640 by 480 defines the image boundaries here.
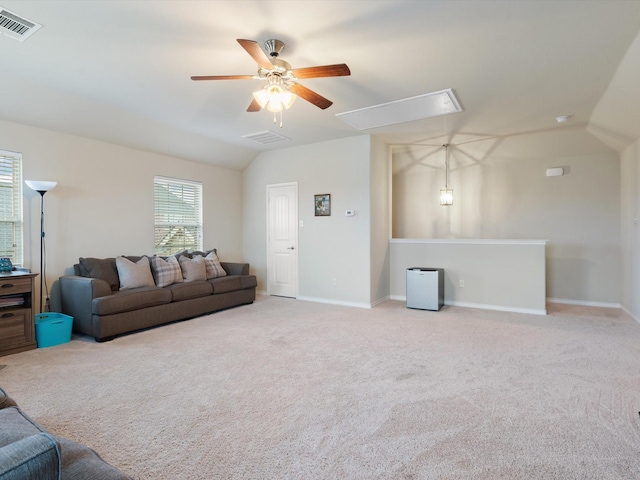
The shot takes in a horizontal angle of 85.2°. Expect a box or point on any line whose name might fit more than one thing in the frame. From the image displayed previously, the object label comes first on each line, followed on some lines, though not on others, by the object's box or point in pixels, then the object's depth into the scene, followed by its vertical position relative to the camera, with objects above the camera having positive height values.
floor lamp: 3.89 +0.60
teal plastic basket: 3.67 -0.94
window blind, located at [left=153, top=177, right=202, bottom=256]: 5.72 +0.47
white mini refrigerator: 5.31 -0.73
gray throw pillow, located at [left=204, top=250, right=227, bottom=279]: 5.58 -0.40
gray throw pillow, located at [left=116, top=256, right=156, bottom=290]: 4.48 -0.41
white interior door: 6.37 +0.05
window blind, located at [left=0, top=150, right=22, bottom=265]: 4.00 +0.44
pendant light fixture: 5.61 +1.06
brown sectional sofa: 3.90 -0.72
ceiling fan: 2.62 +1.31
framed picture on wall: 5.96 +0.64
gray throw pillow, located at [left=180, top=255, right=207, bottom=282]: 5.19 -0.40
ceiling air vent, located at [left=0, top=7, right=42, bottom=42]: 2.49 +1.63
